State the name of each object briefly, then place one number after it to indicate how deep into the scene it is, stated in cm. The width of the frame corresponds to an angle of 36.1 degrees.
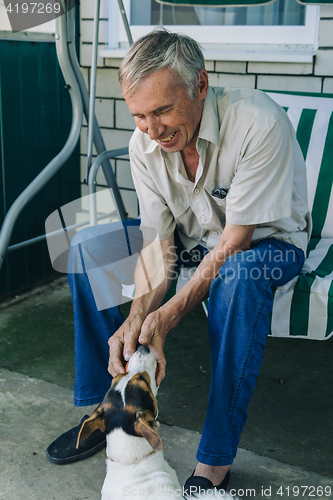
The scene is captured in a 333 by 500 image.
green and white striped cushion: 181
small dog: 134
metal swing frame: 246
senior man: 161
